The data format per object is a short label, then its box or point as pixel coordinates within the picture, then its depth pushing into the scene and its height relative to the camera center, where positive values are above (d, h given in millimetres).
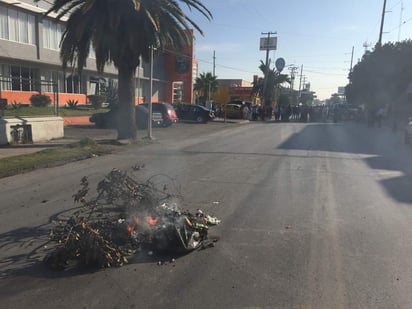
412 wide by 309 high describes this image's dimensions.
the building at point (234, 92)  37969 +770
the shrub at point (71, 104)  32438 -1121
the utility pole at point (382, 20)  43344 +8807
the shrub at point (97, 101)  34781 -848
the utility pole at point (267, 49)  59203 +7376
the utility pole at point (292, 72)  119231 +8136
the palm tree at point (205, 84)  74312 +2167
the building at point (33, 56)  28531 +2435
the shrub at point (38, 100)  27656 -785
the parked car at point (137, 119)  24016 -1598
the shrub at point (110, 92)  38191 -55
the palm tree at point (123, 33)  14508 +2188
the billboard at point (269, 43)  65300 +9010
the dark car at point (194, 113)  34000 -1499
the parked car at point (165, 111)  26719 -1153
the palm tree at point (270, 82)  74812 +3036
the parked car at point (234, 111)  43875 -1470
